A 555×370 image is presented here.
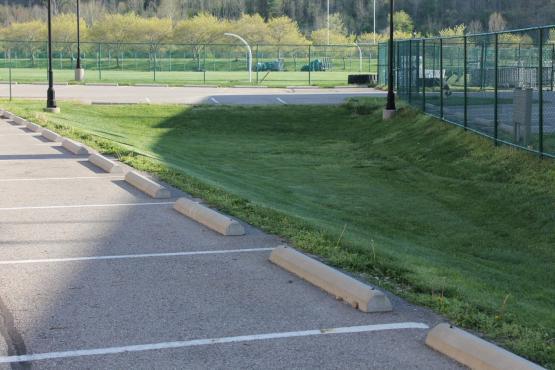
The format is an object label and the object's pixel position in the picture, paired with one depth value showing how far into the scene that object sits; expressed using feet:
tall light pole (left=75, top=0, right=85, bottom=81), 180.99
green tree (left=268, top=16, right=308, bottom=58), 337.72
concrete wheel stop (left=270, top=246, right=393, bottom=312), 24.23
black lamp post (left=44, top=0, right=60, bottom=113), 100.83
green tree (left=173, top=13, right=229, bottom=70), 323.37
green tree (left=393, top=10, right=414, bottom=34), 440.04
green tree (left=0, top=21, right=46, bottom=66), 342.85
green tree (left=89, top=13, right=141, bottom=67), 334.44
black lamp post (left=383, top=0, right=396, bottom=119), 90.63
